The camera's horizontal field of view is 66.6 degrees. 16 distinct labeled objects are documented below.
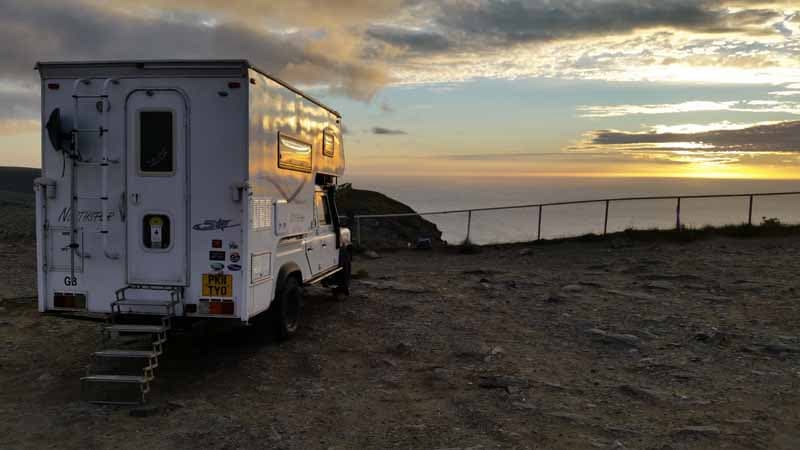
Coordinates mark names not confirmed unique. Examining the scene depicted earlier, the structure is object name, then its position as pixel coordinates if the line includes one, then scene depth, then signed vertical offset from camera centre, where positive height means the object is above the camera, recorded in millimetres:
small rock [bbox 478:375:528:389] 6684 -2045
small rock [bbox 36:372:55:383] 6910 -2177
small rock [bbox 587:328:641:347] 8336 -1923
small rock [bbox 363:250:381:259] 18670 -1821
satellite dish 6649 +623
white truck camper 6707 -8
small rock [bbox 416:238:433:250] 20047 -1571
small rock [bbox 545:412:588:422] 5720 -2055
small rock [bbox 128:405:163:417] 5868 -2152
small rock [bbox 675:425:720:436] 5332 -2006
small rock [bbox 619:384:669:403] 6234 -2007
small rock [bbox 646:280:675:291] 12125 -1686
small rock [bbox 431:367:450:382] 6990 -2073
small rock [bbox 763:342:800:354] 7672 -1826
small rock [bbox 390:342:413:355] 8094 -2048
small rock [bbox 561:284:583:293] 12211 -1787
